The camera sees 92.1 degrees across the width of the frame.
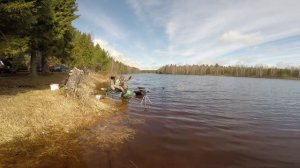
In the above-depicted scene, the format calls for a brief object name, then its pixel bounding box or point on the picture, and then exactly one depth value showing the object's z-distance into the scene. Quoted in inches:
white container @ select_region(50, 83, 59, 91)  510.8
